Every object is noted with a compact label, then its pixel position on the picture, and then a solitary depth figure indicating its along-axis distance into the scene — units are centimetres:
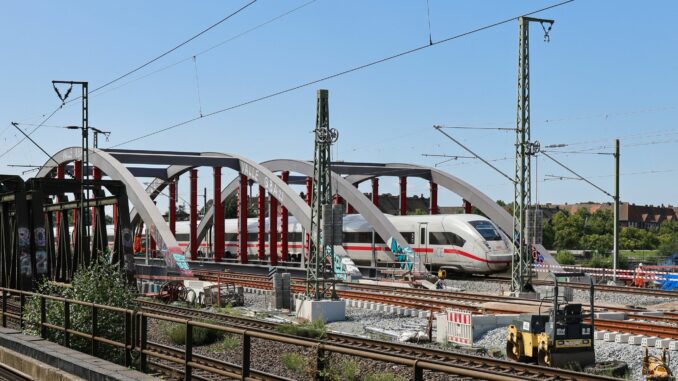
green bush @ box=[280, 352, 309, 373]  1467
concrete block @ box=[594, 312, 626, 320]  2289
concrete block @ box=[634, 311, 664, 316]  2420
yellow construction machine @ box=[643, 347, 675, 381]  1432
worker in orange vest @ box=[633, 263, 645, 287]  4006
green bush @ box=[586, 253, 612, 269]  6148
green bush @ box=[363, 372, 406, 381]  1240
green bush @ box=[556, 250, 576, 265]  6575
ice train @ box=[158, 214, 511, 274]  4266
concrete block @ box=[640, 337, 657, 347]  1830
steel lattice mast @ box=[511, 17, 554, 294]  2956
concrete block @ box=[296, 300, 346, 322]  2541
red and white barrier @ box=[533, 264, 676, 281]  4022
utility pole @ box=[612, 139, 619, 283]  3822
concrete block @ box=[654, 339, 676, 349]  1806
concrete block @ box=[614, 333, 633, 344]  1903
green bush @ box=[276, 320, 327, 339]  1992
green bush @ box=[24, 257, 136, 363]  1423
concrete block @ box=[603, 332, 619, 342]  1923
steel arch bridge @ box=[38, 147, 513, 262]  4478
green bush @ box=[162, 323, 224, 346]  1959
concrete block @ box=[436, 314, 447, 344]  2076
